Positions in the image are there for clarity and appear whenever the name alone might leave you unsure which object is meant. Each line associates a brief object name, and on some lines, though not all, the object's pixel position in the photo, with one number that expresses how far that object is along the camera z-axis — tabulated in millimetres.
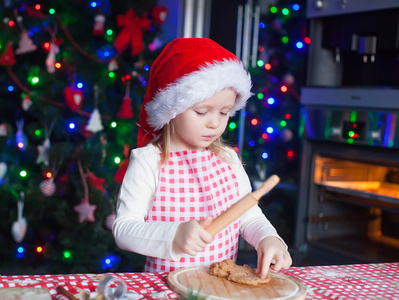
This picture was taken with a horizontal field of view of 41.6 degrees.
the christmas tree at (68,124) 2781
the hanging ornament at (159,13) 2889
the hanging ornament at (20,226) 2732
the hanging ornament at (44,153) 2785
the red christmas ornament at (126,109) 2797
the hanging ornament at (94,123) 2775
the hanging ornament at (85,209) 2758
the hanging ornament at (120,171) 2801
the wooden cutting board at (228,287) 900
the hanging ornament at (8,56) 2699
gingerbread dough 954
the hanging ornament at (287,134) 2924
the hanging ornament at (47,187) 2754
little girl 1175
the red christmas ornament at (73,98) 2759
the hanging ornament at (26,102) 2762
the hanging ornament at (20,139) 2822
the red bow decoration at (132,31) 2807
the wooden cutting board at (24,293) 837
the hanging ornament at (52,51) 2730
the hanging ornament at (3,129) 2783
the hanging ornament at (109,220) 2797
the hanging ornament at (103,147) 2828
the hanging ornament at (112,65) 2818
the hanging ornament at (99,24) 2760
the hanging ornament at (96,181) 2766
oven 2291
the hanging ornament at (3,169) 2711
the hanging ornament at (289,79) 2943
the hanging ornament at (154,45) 2904
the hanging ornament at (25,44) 2721
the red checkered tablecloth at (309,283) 945
